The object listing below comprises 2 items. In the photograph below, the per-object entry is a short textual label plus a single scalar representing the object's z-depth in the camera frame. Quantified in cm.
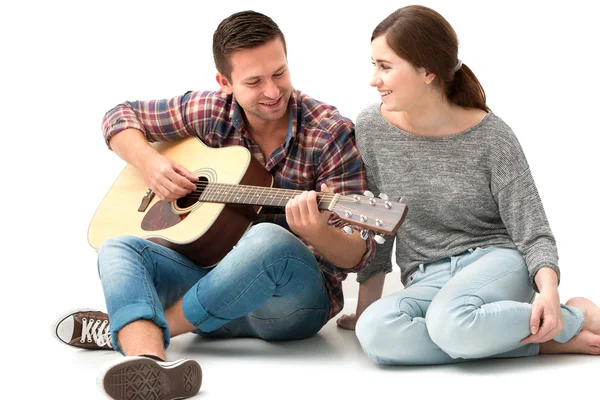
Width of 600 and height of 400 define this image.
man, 217
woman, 216
